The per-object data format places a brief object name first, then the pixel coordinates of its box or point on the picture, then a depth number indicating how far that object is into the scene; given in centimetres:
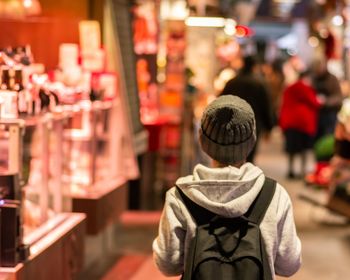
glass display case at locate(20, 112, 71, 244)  553
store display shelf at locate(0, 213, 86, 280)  466
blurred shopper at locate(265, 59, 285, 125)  1972
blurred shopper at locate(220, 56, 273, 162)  941
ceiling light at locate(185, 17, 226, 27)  1136
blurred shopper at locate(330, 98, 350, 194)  884
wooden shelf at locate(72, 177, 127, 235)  700
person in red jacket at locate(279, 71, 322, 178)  1299
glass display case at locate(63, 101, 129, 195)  679
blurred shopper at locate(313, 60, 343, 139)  1385
